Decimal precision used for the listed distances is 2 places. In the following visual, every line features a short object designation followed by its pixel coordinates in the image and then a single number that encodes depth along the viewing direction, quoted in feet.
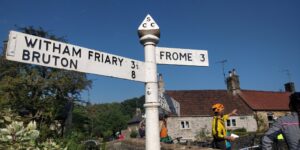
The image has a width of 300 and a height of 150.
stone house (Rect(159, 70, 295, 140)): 90.87
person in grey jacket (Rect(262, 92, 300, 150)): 7.43
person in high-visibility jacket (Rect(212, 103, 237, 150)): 14.09
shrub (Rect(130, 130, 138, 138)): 124.29
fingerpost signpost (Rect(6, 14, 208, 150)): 6.32
